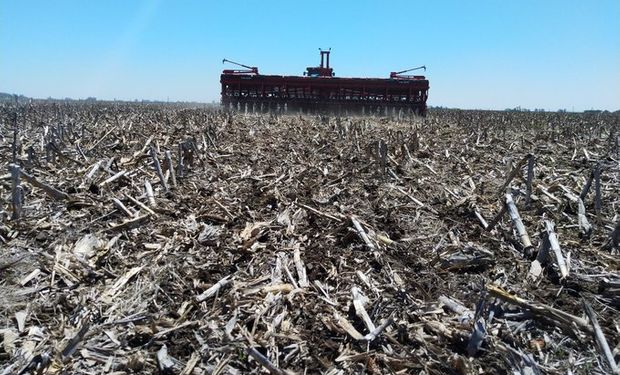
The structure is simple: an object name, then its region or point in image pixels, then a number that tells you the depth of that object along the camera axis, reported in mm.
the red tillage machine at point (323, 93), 20469
